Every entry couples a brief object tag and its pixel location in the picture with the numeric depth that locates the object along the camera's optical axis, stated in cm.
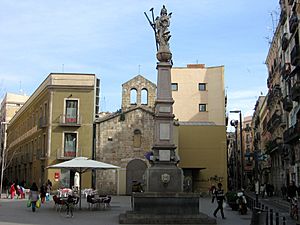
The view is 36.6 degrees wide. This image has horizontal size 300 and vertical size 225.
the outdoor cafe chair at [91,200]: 2214
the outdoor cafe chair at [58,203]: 2088
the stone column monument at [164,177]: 1577
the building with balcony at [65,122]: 4041
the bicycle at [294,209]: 1852
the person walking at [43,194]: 2850
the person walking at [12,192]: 3447
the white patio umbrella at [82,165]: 2217
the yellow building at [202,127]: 4369
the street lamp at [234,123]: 3102
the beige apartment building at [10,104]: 8434
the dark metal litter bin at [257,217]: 1236
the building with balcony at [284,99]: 3541
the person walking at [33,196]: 2124
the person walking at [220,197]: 1884
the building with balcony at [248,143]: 9968
